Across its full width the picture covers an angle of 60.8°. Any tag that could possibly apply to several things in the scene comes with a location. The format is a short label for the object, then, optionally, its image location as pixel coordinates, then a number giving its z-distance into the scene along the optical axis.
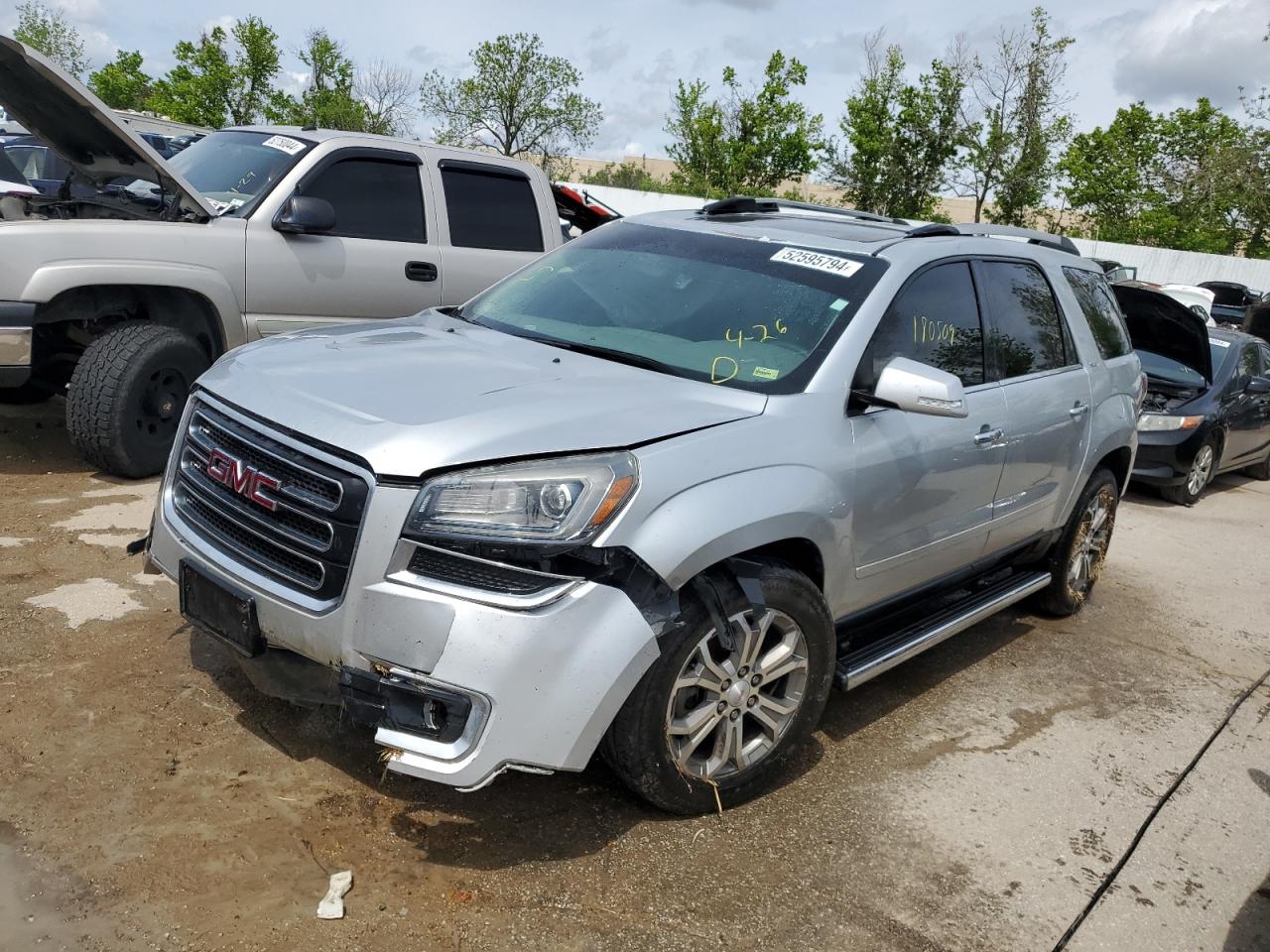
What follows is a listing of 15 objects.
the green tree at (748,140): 38.31
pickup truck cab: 5.51
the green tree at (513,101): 45.12
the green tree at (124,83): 41.75
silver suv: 2.77
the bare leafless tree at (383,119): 41.62
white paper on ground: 2.71
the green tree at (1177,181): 41.81
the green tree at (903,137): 35.03
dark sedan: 9.03
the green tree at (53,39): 48.88
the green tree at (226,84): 37.62
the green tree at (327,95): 39.00
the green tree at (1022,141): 34.12
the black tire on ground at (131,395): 5.71
